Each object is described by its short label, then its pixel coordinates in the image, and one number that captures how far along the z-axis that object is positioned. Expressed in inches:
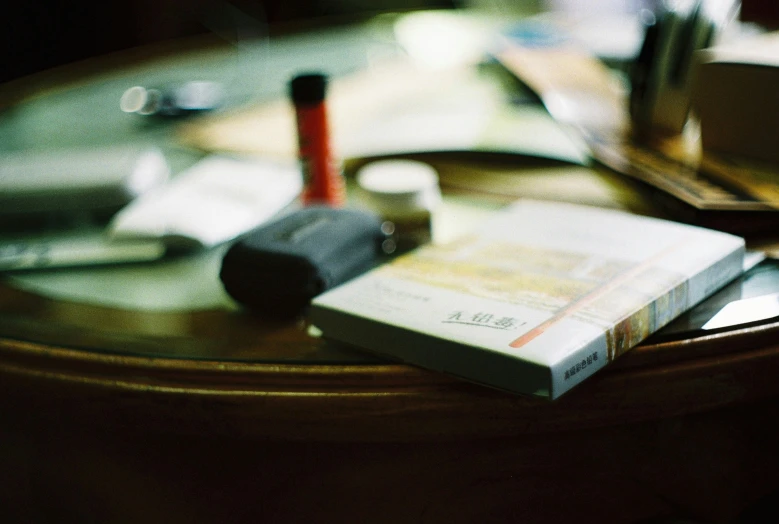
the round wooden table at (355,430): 19.3
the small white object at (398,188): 28.8
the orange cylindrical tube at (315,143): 30.3
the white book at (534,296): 17.9
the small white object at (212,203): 28.9
